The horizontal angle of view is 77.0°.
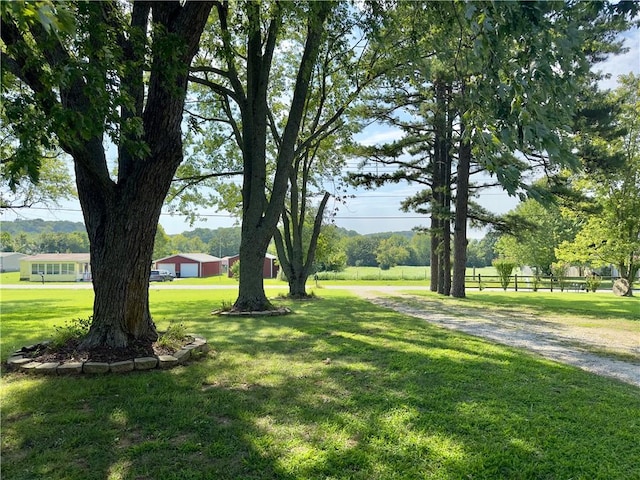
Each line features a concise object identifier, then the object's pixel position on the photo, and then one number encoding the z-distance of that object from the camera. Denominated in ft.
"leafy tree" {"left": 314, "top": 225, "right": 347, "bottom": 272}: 63.93
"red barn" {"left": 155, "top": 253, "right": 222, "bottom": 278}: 182.19
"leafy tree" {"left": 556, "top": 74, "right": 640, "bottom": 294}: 58.29
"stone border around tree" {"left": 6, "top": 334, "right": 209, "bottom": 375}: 13.10
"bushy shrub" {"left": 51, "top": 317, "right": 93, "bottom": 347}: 15.39
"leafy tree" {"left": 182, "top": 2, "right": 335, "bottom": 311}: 30.12
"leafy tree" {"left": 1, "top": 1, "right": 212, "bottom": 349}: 12.75
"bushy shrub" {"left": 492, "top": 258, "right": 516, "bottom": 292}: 81.10
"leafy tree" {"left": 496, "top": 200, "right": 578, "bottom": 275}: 122.01
